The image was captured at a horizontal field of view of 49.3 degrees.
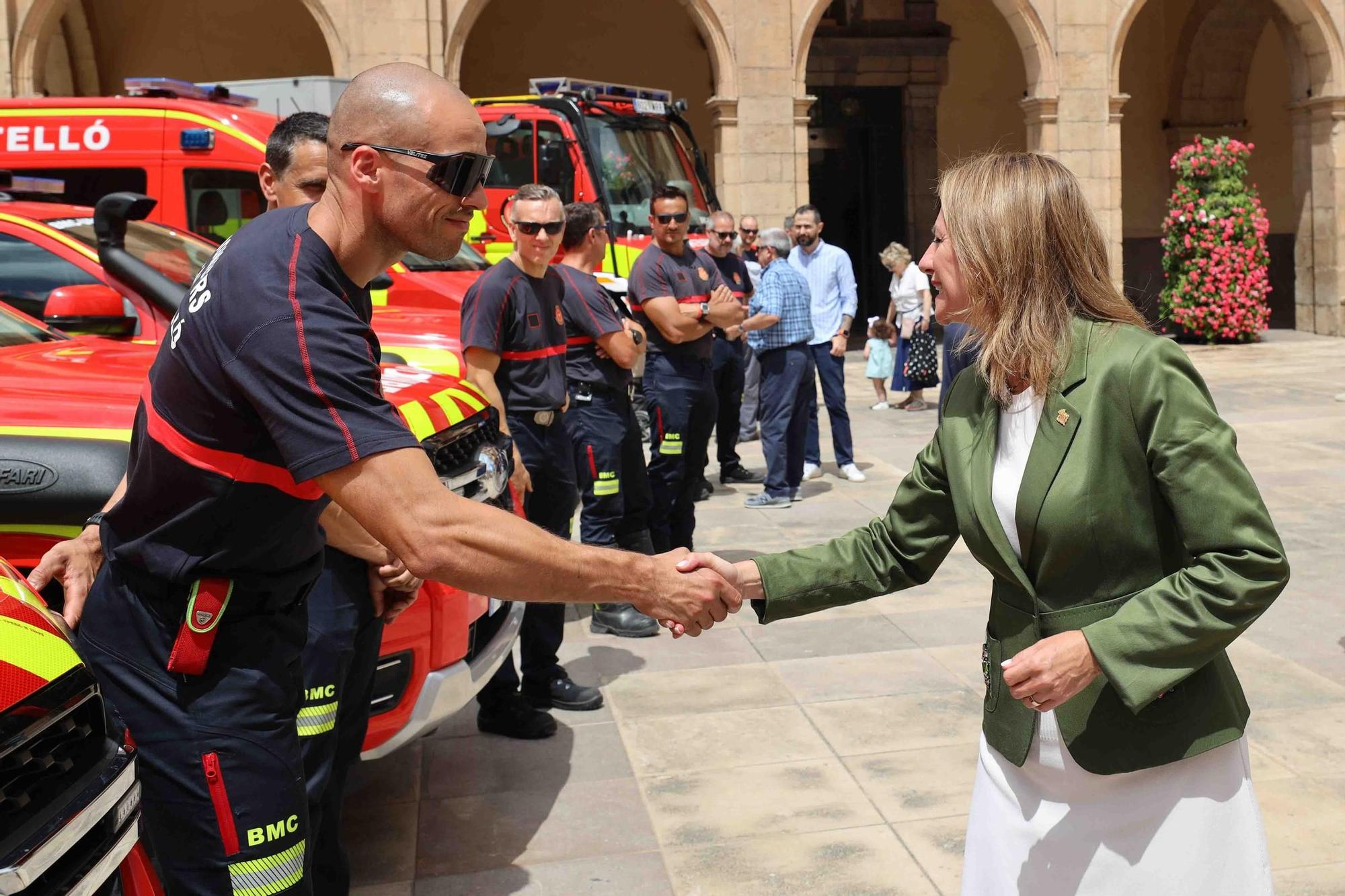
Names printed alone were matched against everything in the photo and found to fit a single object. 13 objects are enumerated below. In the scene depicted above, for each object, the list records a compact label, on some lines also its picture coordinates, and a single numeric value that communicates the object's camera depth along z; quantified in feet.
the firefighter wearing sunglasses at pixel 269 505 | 7.66
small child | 47.34
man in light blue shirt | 35.42
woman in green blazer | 7.64
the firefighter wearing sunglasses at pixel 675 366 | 25.61
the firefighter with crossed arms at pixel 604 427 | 21.85
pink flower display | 63.77
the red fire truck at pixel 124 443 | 11.68
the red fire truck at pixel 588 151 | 42.70
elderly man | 32.24
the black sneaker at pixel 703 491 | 34.06
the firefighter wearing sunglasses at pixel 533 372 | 18.76
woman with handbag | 46.32
